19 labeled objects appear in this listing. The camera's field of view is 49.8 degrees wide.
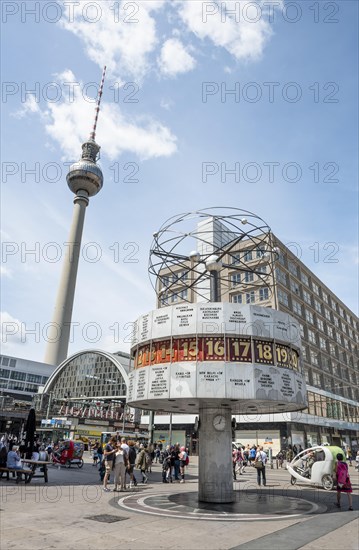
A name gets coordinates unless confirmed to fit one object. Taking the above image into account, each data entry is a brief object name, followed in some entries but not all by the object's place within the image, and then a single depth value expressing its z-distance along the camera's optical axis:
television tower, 98.88
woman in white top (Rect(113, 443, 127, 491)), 16.27
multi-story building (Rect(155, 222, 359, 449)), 51.38
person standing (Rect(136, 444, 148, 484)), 20.35
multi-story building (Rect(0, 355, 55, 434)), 103.12
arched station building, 60.88
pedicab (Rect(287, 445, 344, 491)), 20.00
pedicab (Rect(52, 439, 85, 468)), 28.33
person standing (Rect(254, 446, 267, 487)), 19.61
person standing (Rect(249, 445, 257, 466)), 30.11
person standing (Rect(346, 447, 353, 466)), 50.31
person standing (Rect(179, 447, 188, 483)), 22.27
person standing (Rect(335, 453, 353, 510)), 13.23
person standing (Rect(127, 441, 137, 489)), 18.11
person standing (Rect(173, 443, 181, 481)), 21.95
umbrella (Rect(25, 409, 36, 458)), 20.28
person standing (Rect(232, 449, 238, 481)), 29.26
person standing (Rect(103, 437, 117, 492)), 16.88
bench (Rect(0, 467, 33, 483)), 16.91
